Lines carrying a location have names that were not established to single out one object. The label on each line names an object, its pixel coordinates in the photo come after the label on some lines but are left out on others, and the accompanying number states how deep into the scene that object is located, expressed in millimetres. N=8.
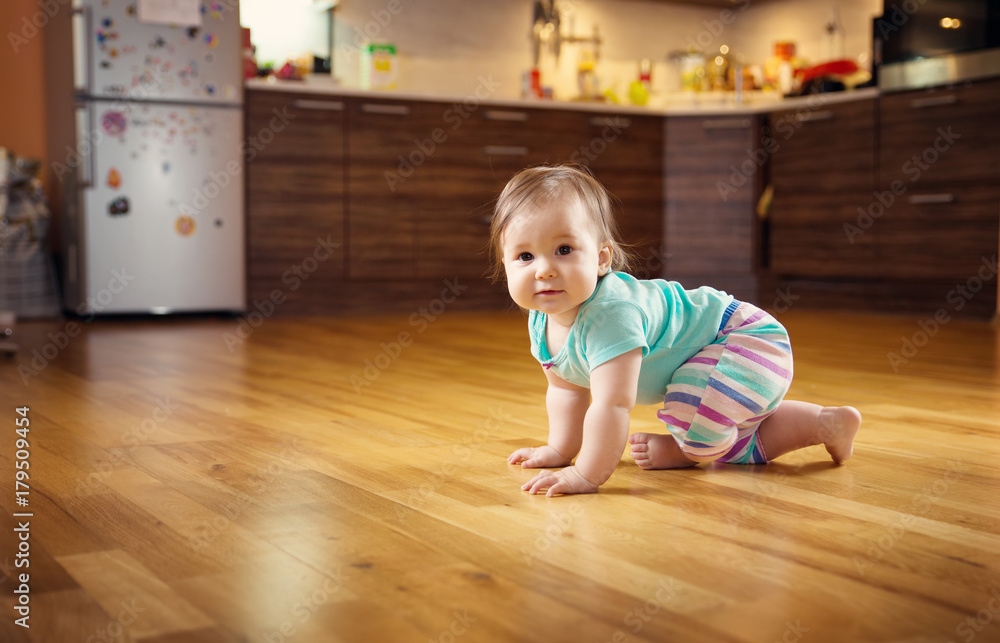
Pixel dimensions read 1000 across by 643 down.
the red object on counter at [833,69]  4801
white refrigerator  3932
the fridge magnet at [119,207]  4000
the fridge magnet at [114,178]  3989
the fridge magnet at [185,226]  4086
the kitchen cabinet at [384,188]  4258
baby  1180
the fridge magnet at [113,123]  3947
